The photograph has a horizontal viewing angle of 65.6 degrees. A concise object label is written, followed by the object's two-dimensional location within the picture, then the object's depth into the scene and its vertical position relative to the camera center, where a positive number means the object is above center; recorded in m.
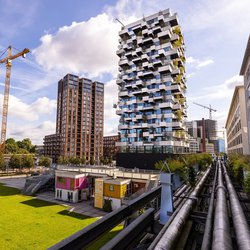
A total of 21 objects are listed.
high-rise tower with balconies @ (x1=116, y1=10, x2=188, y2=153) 64.31 +21.60
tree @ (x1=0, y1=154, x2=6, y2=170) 80.91 -5.92
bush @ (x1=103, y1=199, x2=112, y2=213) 36.75 -10.62
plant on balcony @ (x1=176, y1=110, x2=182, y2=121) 66.86 +12.17
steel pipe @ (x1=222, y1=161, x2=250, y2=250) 5.99 -3.15
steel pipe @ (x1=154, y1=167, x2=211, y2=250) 5.48 -2.75
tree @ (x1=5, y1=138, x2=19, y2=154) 140.38 +1.26
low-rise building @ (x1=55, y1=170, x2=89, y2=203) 43.07 -8.30
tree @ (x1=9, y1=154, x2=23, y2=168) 86.44 -5.42
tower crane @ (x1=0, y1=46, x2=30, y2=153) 116.04 +38.98
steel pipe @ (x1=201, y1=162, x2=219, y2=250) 6.47 -3.16
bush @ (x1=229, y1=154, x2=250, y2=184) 27.63 -3.18
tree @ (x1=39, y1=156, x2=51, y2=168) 97.74 -6.15
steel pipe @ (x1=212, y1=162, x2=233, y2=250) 5.81 -2.94
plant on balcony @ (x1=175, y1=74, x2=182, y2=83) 69.49 +25.56
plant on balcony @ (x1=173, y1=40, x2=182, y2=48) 69.81 +38.11
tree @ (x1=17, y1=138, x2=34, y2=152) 160.75 +4.75
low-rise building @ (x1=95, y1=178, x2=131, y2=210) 37.06 -7.93
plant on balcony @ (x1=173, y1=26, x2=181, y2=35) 71.62 +44.01
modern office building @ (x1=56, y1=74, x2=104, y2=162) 131.62 +23.22
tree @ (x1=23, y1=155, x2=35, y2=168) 87.75 -5.51
